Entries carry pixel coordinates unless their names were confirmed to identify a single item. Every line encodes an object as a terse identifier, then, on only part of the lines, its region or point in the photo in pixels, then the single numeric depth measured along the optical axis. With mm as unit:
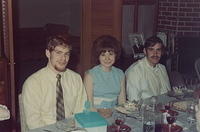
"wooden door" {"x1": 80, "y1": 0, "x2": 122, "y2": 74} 4602
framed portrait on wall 5161
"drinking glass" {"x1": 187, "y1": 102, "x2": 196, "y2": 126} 2297
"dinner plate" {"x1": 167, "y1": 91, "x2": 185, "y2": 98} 2938
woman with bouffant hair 2891
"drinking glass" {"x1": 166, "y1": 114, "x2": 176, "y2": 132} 2209
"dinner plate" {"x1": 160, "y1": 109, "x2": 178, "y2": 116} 2385
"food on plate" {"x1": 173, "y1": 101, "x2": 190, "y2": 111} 2597
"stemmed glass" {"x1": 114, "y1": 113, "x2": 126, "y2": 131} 2179
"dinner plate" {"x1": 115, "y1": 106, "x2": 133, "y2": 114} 2490
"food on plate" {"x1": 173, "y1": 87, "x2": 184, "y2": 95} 2984
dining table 2098
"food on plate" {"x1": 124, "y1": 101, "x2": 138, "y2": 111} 2557
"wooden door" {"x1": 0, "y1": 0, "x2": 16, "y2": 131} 3635
